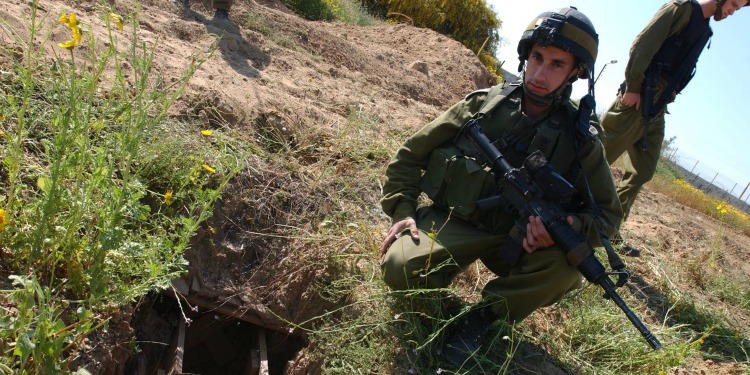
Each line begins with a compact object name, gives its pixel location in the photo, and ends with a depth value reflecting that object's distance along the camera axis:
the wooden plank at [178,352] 2.81
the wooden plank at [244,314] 3.14
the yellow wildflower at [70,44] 1.93
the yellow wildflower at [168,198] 2.61
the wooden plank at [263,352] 3.11
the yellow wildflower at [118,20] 1.92
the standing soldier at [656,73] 3.83
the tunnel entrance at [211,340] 3.05
